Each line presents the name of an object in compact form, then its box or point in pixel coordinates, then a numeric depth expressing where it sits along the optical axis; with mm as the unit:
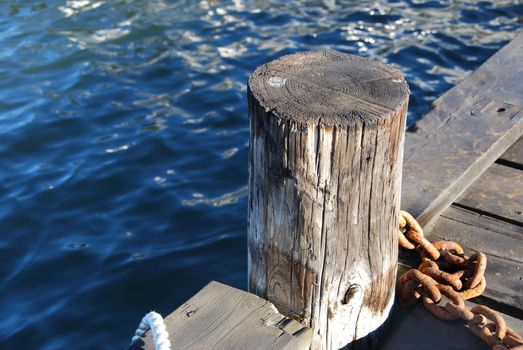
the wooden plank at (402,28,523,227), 3689
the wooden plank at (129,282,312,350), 2584
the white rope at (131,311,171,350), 2461
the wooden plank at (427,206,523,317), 3244
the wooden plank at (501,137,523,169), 4191
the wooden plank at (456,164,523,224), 3766
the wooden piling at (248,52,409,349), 2480
